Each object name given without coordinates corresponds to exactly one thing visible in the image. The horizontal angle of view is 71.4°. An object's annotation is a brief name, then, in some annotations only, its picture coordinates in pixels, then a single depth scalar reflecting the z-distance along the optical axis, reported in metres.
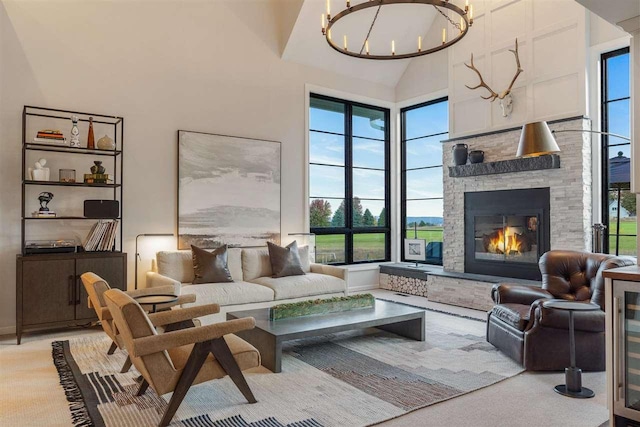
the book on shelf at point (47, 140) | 4.66
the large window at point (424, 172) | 7.50
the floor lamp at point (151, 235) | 5.40
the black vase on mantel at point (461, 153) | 6.55
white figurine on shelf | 4.65
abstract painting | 5.80
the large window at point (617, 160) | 5.25
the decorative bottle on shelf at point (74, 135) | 4.81
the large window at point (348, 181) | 7.29
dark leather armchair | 3.53
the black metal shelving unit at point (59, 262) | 4.39
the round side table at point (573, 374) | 3.09
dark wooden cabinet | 4.37
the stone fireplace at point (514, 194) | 5.37
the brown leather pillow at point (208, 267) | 5.29
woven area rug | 2.77
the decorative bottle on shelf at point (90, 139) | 4.92
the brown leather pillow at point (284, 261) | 5.91
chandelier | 3.46
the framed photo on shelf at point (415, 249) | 7.24
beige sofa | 4.91
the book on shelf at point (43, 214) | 4.63
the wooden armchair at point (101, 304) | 3.36
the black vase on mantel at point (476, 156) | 6.36
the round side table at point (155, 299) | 3.49
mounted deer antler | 5.89
